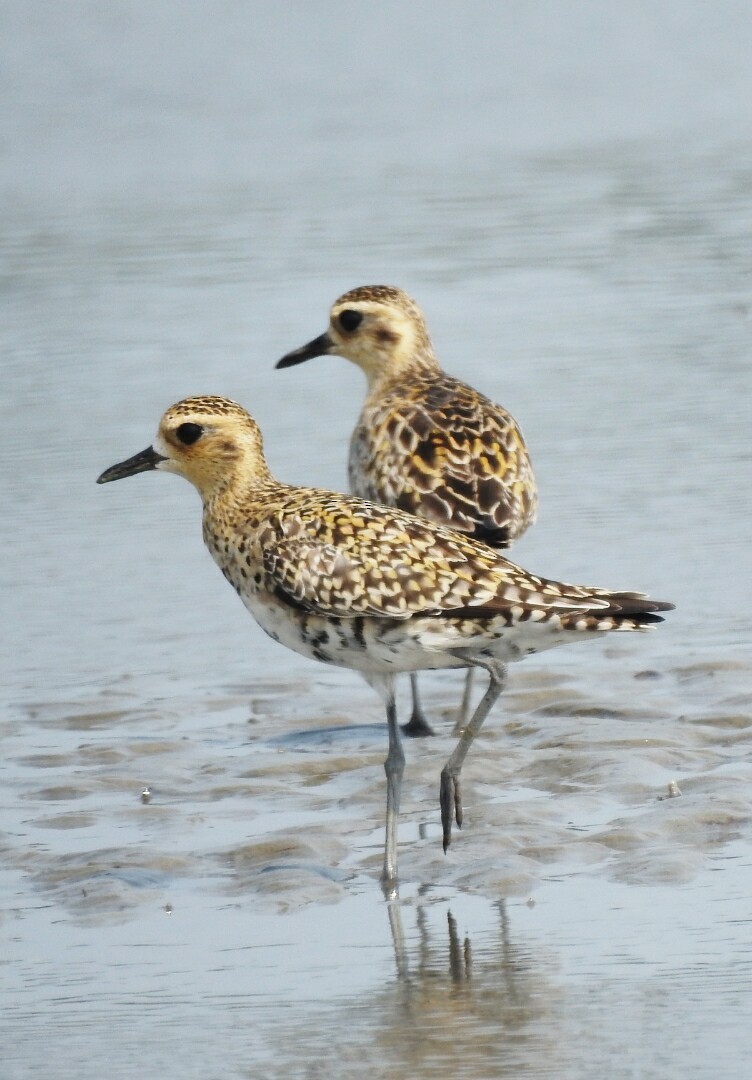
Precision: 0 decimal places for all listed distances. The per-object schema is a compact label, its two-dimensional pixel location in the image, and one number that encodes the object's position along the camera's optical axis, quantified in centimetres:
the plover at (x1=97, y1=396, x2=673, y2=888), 1279
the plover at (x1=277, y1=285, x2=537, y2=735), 1594
